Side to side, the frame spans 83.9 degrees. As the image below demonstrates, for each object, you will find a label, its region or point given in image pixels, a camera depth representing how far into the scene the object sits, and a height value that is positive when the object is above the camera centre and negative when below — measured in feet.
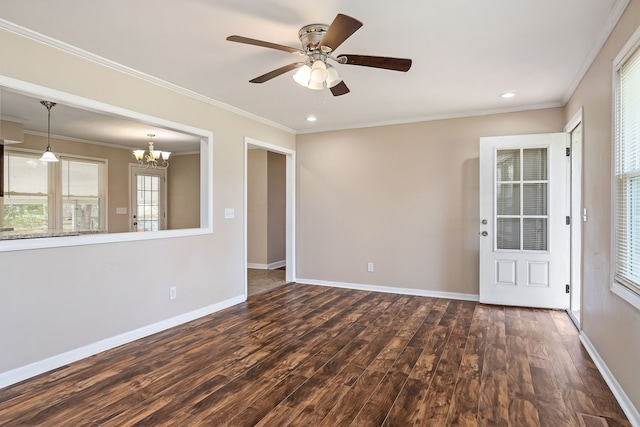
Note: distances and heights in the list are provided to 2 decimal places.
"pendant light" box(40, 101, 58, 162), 13.58 +2.57
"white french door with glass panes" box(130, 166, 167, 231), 24.25 +0.98
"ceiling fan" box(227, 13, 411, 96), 7.30 +3.40
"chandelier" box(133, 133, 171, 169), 18.71 +3.28
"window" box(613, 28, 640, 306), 6.77 +0.77
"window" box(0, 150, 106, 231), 18.20 +1.08
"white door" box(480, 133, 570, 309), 13.56 -0.35
